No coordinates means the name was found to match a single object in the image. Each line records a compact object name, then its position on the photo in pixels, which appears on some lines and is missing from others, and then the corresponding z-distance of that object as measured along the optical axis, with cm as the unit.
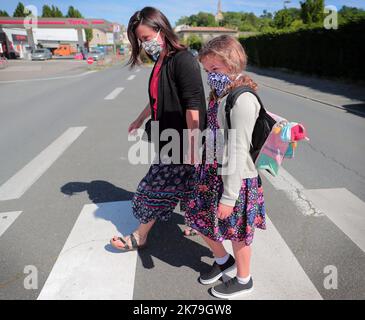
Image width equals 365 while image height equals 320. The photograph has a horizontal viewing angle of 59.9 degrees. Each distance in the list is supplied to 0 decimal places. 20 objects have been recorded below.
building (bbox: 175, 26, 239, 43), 8889
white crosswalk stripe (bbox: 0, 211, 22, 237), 325
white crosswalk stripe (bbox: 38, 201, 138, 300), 236
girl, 178
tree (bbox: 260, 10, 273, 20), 13958
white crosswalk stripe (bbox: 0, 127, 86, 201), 412
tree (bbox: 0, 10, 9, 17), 8512
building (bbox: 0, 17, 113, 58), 5194
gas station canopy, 5256
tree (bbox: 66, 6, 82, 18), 10581
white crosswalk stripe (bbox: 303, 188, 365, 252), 309
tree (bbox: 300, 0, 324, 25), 2495
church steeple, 9519
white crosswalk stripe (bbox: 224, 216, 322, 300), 231
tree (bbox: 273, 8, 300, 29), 2909
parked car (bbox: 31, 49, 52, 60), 4578
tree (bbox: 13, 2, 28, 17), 9194
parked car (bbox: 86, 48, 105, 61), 4409
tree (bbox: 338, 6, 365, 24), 1410
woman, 224
